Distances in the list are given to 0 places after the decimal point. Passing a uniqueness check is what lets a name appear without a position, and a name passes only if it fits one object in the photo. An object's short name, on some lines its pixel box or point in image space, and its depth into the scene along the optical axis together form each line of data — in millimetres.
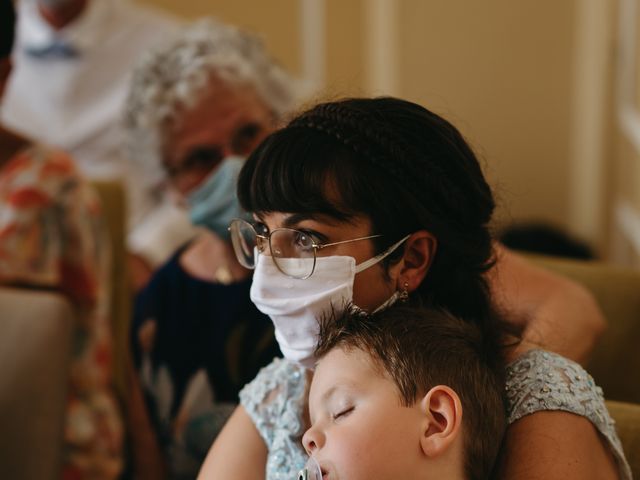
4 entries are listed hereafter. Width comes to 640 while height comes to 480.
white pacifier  1088
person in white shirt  2980
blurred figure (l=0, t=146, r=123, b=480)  1887
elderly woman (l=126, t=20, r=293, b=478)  1717
